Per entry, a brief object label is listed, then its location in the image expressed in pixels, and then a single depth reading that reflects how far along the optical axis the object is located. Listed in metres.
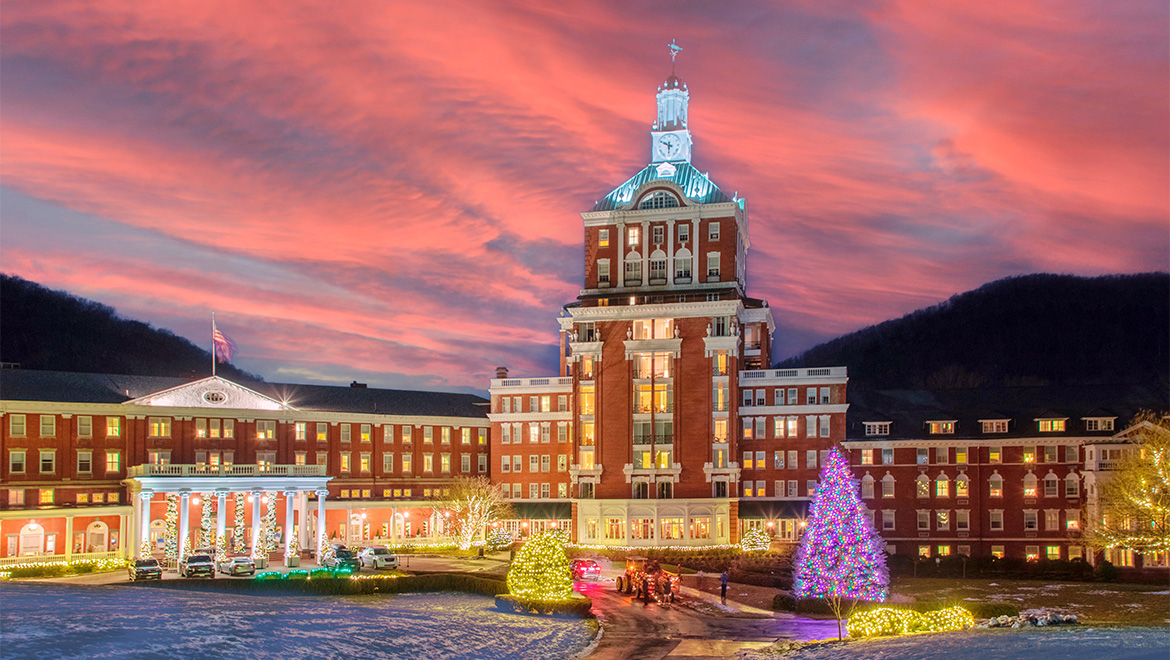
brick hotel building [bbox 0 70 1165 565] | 80.94
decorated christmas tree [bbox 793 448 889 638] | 49.72
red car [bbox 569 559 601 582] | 69.69
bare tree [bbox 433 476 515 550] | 91.00
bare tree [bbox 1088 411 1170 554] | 65.31
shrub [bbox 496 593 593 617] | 52.06
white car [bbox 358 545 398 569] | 70.75
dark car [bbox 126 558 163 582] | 63.39
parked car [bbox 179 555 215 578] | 64.31
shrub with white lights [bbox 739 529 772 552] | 87.06
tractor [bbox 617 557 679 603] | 59.00
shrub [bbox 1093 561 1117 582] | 73.44
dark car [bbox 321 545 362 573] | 69.88
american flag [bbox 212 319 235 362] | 80.19
